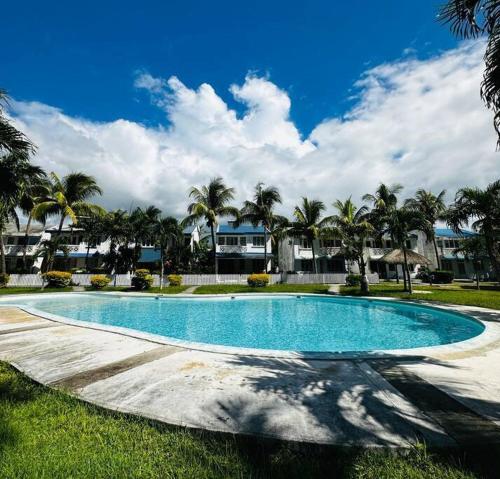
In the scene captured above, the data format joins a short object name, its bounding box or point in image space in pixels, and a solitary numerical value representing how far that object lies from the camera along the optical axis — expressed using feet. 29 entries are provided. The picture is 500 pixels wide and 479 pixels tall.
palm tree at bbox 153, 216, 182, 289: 99.96
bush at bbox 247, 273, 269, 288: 90.17
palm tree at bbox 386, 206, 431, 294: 65.77
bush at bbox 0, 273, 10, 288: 84.53
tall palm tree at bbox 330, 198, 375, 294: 73.78
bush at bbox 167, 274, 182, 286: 92.58
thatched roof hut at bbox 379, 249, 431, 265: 79.66
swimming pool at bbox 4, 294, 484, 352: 31.55
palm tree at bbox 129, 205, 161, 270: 111.24
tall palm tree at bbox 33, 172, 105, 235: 90.48
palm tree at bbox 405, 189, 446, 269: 118.01
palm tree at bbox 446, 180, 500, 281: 29.35
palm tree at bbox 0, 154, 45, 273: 28.35
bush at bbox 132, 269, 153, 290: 86.28
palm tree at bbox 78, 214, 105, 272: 110.83
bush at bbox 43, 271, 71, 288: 84.58
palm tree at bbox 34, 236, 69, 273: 88.22
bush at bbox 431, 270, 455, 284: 106.19
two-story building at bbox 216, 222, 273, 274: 119.65
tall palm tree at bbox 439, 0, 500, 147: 15.62
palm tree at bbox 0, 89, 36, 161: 27.73
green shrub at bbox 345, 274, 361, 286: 86.06
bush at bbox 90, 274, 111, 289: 86.53
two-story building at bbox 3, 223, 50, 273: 120.47
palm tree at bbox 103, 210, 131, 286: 110.01
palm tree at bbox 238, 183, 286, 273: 106.32
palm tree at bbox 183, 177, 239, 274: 100.89
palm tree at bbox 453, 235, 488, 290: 66.63
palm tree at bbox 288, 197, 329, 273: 104.53
